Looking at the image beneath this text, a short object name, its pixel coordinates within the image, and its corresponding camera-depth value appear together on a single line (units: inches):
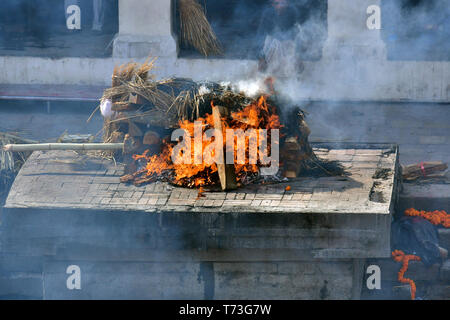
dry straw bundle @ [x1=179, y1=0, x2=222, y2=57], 1184.8
